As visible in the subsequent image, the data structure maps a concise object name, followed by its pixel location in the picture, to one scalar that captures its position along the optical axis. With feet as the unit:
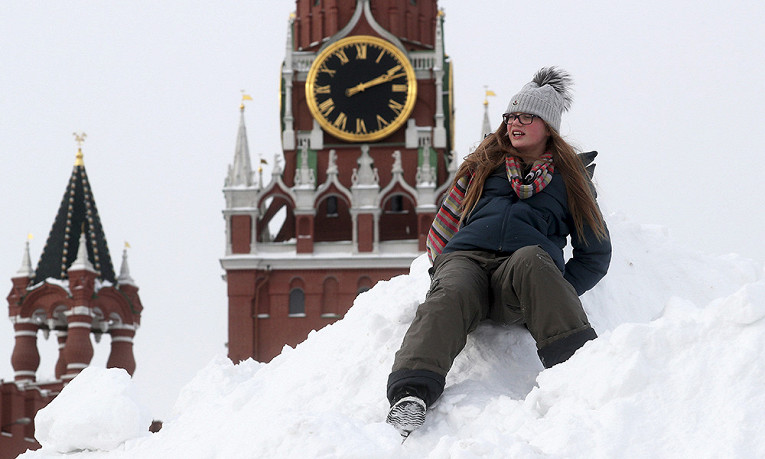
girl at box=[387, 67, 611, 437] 31.01
